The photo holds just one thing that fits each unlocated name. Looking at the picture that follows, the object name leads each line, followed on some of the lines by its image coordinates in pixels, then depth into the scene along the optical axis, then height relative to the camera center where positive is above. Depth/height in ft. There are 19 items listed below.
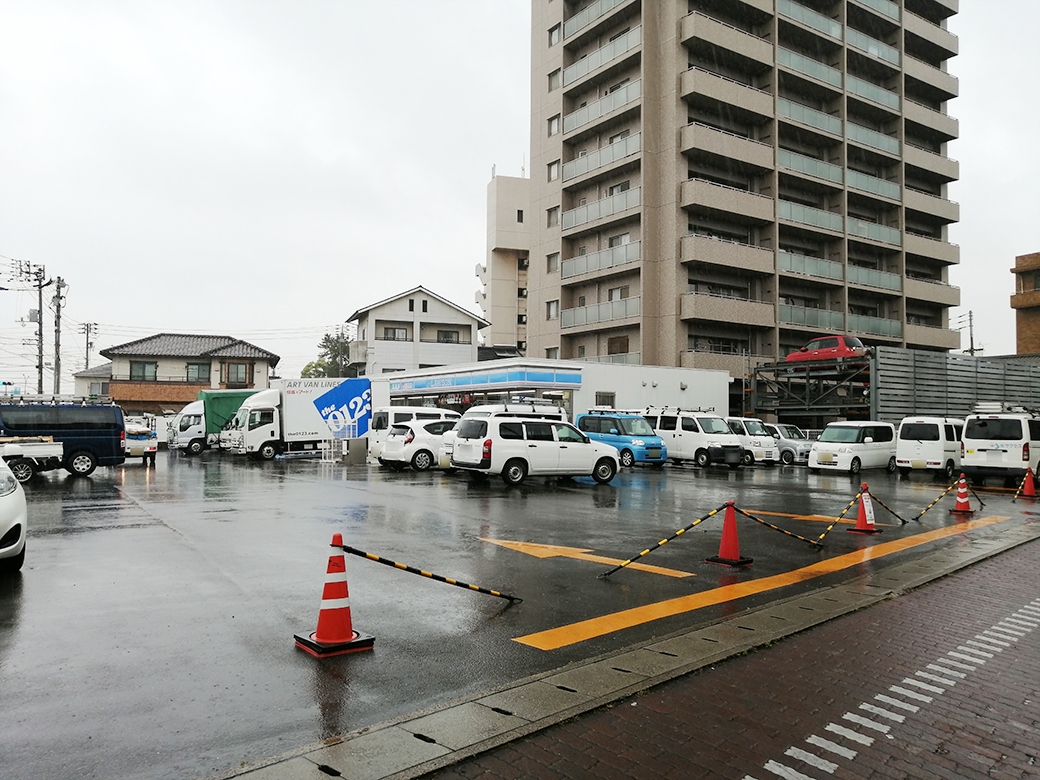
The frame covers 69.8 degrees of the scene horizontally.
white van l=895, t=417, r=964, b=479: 73.10 -3.56
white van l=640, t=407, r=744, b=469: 84.53 -3.03
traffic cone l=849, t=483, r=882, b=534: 37.01 -5.40
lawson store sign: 103.19 +4.72
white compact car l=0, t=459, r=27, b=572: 22.84 -3.35
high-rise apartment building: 123.13 +41.95
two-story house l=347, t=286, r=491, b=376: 185.06 +19.89
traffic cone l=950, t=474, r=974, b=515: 44.60 -5.50
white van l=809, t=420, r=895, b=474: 77.92 -3.90
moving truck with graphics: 94.27 -0.53
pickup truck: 60.64 -3.47
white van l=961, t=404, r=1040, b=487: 62.39 -2.81
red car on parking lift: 101.09 +8.66
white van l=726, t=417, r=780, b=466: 90.38 -4.24
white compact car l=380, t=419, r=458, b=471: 74.38 -3.17
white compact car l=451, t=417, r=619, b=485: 58.44 -3.11
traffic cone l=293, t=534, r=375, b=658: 17.35 -4.98
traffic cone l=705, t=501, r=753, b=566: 28.22 -5.21
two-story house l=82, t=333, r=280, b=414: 189.78 +11.56
